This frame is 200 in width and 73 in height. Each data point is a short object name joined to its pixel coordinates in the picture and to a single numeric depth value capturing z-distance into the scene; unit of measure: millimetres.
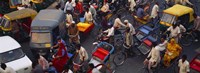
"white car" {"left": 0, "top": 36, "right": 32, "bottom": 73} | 14352
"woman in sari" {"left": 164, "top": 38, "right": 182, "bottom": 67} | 14328
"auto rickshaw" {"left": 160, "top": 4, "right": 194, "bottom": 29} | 16812
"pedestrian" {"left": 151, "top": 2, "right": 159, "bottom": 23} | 18745
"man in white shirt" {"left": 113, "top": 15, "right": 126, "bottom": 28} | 16909
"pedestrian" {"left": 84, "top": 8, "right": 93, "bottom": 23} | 18328
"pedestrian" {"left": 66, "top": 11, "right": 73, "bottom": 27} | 18578
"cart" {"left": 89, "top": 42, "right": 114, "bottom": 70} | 14453
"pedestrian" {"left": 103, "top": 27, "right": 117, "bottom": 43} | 16219
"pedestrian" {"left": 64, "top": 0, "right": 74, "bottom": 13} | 20588
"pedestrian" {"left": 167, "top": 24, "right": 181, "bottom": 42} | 15974
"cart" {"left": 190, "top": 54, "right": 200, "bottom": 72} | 13859
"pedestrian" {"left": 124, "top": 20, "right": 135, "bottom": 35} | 15770
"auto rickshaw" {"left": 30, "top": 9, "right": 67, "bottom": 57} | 16109
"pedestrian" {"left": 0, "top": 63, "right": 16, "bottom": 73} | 12807
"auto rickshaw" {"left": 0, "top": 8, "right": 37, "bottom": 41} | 18062
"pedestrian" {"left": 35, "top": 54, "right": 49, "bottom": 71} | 13542
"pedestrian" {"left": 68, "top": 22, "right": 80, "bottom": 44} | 16938
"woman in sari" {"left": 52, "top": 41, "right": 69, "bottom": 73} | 14453
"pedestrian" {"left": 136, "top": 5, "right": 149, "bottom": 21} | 18484
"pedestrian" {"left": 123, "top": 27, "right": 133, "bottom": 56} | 15602
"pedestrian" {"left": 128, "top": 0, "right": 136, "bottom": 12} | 20125
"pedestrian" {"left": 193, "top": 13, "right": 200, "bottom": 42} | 16688
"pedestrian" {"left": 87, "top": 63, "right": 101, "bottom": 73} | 12478
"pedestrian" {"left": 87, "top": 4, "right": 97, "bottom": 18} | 19302
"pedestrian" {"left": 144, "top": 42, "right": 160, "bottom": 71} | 13914
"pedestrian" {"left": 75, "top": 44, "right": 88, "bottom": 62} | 14097
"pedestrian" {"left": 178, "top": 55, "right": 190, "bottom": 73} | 13109
